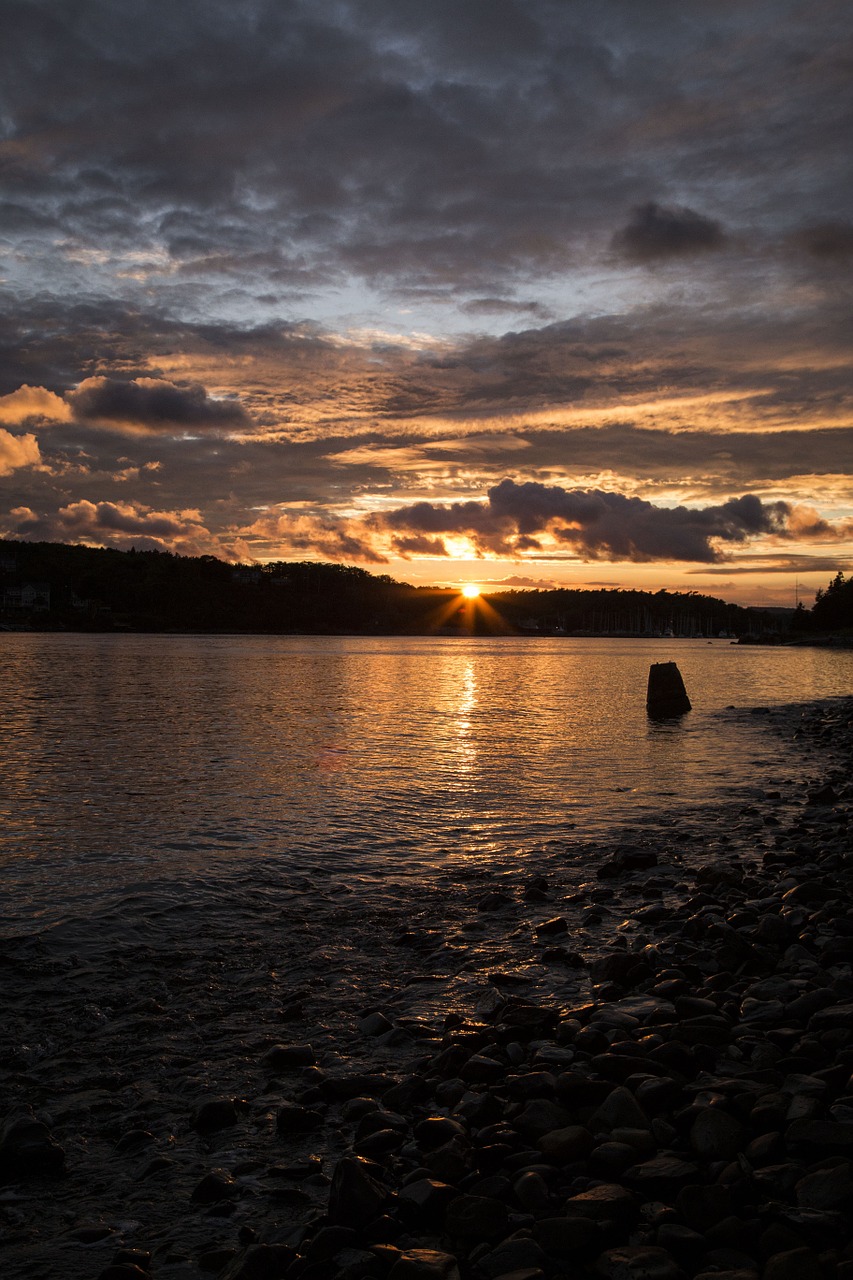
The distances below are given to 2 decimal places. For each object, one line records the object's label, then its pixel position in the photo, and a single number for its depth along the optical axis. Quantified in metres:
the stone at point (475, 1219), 4.62
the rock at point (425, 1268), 4.23
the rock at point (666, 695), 39.53
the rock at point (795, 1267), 3.89
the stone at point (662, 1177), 4.77
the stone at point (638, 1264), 4.07
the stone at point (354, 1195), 4.79
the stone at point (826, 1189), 4.37
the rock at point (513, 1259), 4.27
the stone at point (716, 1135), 5.04
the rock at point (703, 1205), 4.45
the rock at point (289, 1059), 6.97
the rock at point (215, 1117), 6.08
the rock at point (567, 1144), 5.20
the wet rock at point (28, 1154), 5.55
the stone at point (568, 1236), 4.34
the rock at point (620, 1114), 5.44
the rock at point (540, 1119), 5.52
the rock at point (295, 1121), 6.00
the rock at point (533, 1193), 4.74
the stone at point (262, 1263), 4.41
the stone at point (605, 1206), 4.55
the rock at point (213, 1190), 5.27
